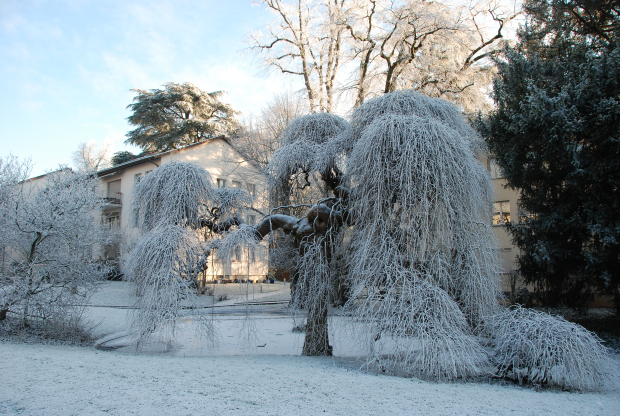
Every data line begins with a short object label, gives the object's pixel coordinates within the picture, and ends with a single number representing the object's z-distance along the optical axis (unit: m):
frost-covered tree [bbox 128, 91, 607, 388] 5.62
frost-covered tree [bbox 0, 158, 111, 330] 8.57
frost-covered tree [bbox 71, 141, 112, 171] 34.72
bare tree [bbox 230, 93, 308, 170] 19.38
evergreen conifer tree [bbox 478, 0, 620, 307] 9.70
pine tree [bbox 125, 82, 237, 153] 27.86
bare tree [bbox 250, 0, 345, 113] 19.72
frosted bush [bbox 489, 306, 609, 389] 5.39
